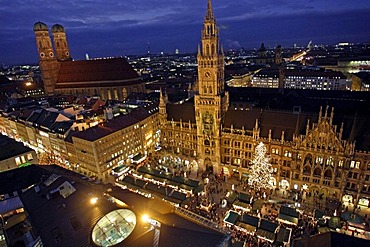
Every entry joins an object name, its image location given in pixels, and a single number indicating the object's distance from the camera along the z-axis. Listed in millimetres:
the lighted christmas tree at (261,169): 58156
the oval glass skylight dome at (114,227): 27438
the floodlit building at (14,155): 59375
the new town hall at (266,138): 54688
